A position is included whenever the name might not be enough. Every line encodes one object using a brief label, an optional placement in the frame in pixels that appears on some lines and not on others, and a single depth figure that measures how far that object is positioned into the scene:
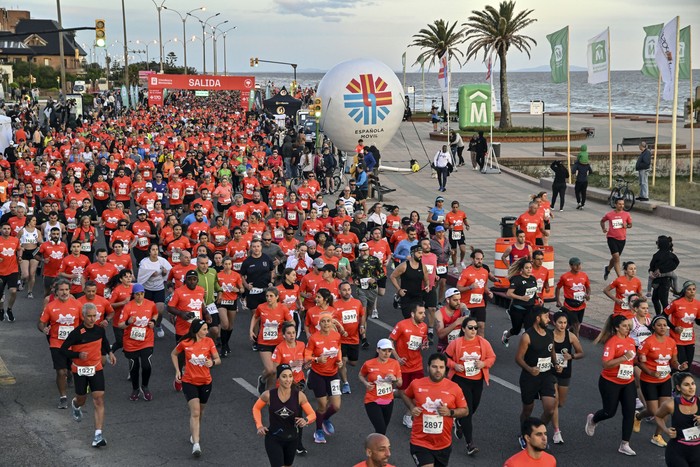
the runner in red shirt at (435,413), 8.74
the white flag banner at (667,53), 28.22
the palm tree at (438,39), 73.00
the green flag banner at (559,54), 34.50
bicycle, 27.97
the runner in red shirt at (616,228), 18.53
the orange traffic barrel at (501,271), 17.61
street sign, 45.49
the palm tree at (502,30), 57.53
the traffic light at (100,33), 25.72
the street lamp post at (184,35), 108.00
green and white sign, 37.69
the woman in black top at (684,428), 8.51
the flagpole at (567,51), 34.09
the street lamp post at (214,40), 129.30
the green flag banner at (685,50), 29.73
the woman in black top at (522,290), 13.35
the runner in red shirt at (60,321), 11.70
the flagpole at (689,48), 29.69
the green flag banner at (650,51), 30.09
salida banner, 61.44
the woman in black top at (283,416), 8.69
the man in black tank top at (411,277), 14.08
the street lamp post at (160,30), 99.34
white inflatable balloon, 36.66
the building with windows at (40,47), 163.50
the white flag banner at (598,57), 32.25
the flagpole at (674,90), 27.33
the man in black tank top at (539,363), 10.33
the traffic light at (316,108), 36.19
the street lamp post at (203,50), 123.20
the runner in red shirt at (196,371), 10.31
